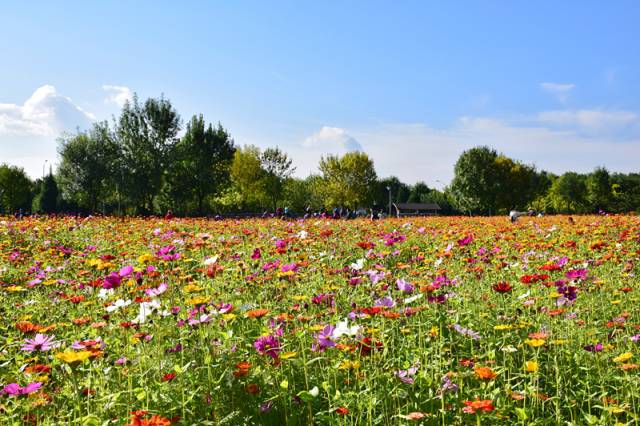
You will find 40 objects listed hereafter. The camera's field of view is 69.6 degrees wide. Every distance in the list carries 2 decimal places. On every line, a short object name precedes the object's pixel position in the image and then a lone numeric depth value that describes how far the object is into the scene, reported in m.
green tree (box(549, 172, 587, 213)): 70.88
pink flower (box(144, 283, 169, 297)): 2.93
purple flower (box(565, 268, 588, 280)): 3.32
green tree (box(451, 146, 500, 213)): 52.31
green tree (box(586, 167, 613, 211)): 65.56
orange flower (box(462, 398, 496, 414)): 1.79
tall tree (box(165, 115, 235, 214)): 41.53
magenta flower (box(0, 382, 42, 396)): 2.10
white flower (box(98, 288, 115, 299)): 3.27
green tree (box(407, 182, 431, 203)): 124.17
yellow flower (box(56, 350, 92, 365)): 1.88
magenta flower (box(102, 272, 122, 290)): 2.65
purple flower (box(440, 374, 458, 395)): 2.41
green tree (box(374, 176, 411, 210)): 114.22
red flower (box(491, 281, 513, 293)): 2.75
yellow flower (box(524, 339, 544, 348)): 2.34
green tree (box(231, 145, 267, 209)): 46.55
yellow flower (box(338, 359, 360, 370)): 2.30
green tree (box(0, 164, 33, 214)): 54.94
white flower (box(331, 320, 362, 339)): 2.39
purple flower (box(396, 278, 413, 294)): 2.94
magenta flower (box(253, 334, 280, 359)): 2.63
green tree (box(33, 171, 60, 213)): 50.05
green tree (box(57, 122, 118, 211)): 38.81
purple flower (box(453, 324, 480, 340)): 3.00
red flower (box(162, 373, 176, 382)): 2.47
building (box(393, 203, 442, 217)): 111.50
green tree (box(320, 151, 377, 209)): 56.12
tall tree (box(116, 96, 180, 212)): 39.28
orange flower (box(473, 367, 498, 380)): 1.99
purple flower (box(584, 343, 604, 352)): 3.01
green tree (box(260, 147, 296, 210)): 48.59
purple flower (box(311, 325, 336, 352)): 2.54
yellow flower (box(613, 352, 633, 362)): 2.55
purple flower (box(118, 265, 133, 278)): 2.97
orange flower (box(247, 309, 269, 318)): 2.57
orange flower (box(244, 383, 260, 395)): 2.52
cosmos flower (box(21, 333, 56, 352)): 2.42
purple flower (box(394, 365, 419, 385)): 2.45
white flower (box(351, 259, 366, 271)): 3.68
